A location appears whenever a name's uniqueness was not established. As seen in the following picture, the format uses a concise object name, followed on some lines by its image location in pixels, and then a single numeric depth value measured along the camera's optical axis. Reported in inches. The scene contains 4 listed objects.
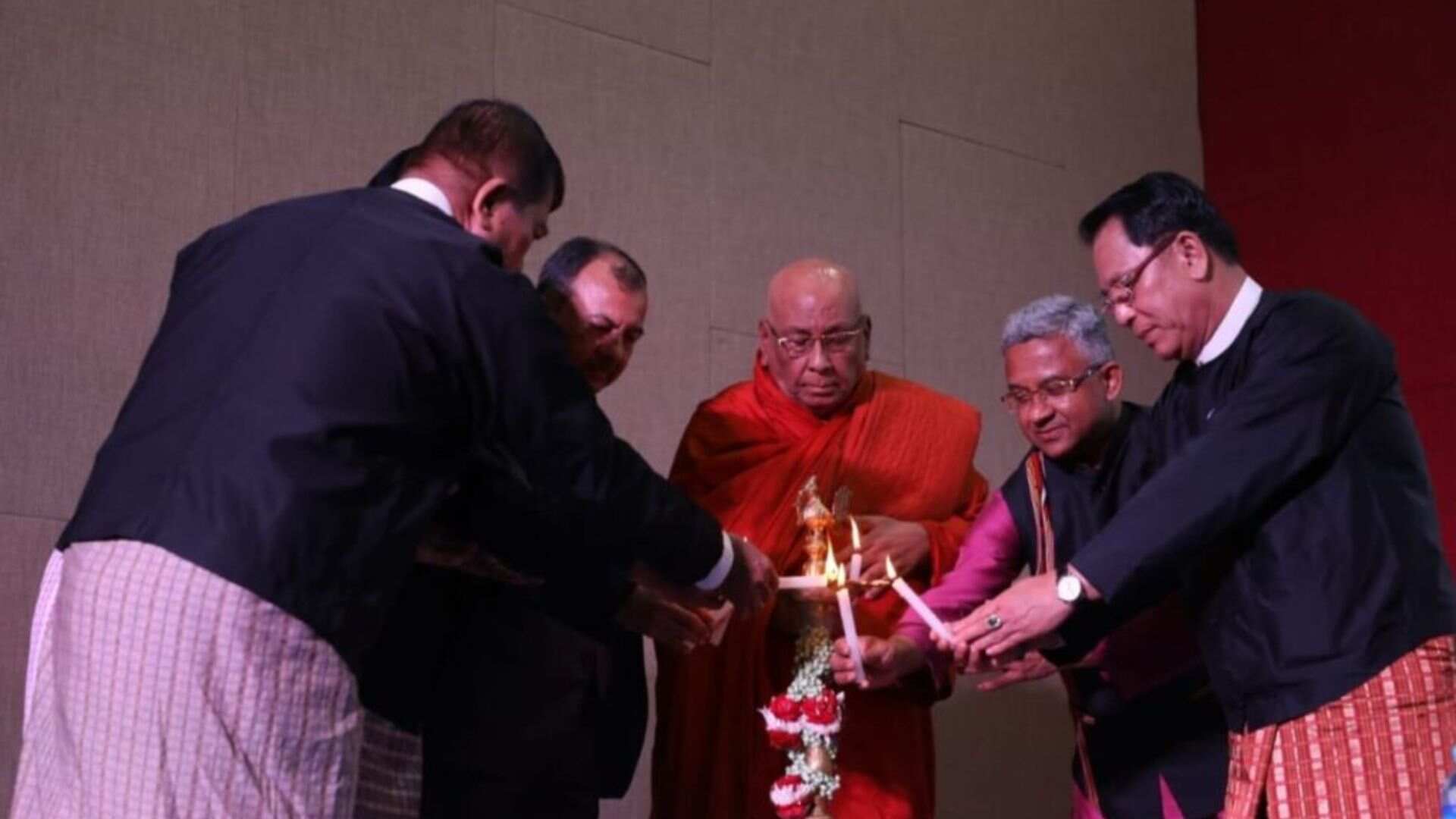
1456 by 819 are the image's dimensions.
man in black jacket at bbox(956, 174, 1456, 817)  87.2
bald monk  120.5
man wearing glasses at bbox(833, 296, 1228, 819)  112.2
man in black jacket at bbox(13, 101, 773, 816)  74.3
